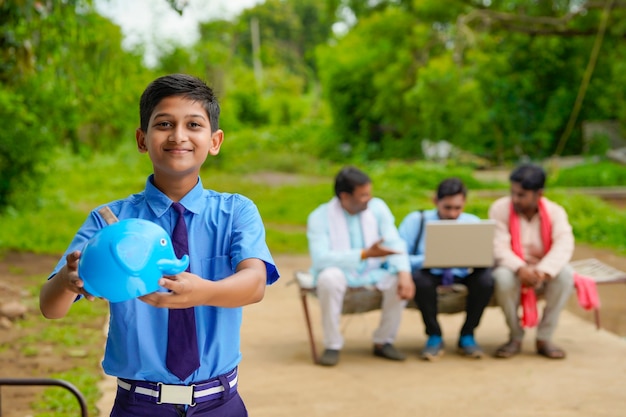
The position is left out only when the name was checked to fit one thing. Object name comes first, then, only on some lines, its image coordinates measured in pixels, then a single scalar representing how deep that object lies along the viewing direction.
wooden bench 6.60
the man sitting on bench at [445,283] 6.66
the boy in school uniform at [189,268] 2.38
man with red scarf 6.65
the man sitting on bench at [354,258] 6.50
